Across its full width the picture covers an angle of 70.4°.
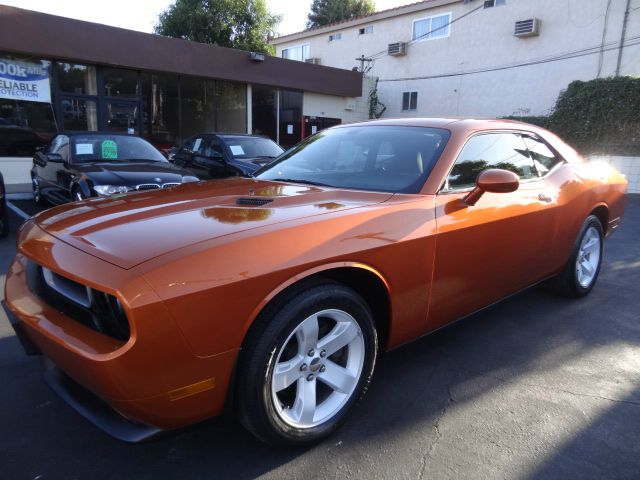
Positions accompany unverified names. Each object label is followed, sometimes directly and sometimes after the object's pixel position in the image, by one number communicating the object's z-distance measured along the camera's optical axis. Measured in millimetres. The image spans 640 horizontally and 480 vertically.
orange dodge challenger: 1645
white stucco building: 15203
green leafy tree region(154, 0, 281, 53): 23406
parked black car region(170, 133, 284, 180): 8617
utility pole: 21022
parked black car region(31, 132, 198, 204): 6062
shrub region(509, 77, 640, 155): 12766
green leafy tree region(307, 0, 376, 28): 34594
